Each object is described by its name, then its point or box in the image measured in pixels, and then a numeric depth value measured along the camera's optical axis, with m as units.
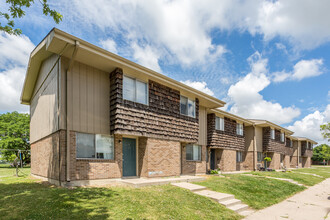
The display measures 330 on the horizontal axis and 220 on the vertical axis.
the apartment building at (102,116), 9.02
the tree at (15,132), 33.78
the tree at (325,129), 33.28
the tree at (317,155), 63.29
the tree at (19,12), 6.95
